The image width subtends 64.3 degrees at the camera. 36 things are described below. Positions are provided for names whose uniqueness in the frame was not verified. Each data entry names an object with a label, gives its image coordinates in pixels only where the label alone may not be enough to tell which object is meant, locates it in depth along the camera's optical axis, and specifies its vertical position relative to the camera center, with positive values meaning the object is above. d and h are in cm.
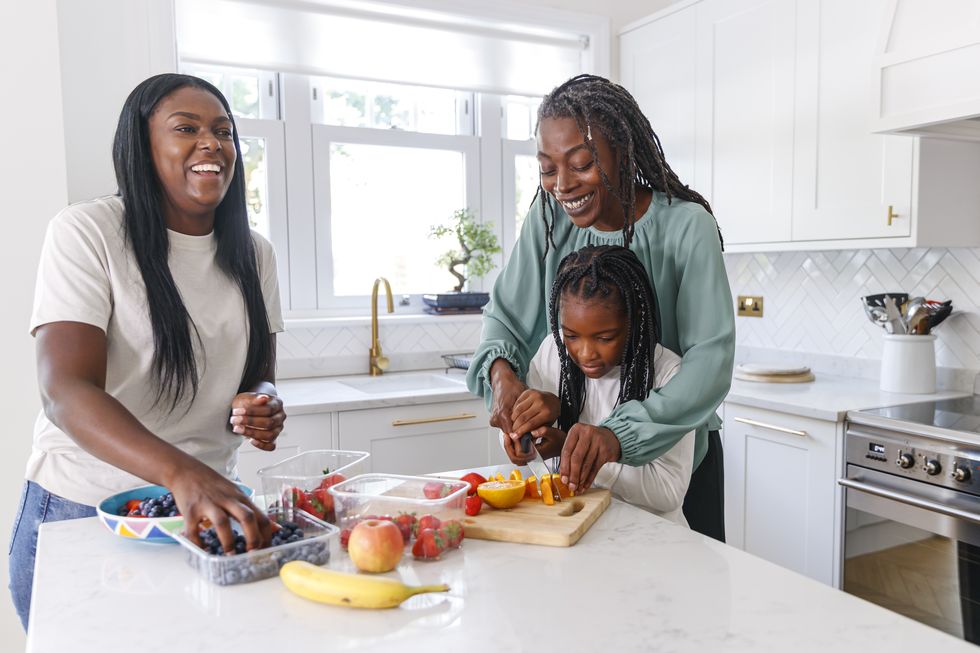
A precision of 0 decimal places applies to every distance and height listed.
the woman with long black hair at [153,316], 123 -7
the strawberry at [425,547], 106 -38
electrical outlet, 341 -17
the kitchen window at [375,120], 315 +69
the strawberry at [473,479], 130 -36
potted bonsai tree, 357 +6
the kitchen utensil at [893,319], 262 -18
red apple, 100 -35
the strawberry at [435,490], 114 -32
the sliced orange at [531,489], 129 -36
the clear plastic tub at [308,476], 112 -30
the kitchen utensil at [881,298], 265 -11
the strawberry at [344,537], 110 -38
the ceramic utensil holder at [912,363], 257 -32
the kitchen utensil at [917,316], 257 -17
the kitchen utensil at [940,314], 255 -16
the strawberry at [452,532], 109 -37
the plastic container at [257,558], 97 -37
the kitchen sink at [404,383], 321 -47
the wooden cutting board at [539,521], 112 -38
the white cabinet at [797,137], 246 +48
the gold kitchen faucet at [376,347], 331 -33
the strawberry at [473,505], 119 -36
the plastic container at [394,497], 110 -33
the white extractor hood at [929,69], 209 +55
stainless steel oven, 204 -68
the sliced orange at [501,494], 122 -35
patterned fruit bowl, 108 -35
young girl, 131 -15
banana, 90 -37
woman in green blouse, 124 +1
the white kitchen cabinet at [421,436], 275 -60
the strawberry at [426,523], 108 -35
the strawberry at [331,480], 115 -31
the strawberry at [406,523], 108 -35
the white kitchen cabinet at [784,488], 245 -74
